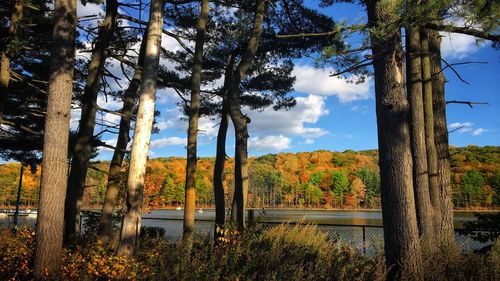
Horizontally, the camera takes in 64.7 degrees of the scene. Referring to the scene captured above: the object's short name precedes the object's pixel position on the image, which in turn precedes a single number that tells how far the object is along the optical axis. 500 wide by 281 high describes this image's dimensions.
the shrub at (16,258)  5.33
